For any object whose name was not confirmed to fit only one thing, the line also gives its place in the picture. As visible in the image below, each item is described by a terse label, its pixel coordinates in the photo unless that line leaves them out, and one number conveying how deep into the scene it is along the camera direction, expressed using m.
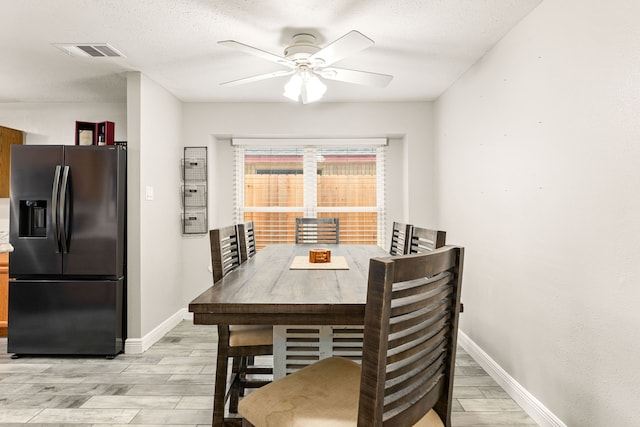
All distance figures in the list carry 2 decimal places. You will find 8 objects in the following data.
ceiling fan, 2.22
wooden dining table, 1.27
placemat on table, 2.07
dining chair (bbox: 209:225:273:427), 1.78
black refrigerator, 3.05
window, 4.63
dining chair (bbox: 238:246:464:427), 0.86
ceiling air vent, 2.77
